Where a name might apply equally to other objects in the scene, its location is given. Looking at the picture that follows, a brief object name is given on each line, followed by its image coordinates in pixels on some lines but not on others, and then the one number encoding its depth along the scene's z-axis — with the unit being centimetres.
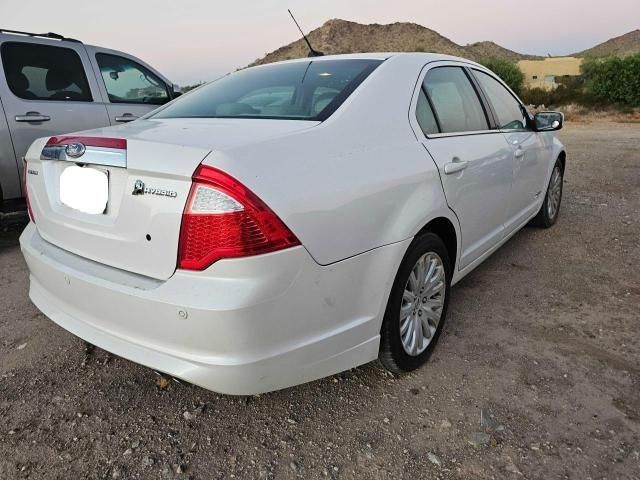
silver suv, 444
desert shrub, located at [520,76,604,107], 2875
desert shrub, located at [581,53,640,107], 2750
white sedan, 167
